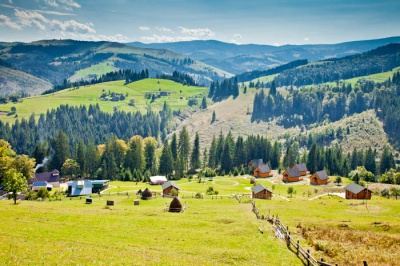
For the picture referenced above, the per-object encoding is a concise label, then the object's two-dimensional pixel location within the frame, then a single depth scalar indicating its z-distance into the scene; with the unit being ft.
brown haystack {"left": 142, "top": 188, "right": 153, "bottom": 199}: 272.49
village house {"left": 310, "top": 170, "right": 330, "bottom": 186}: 403.34
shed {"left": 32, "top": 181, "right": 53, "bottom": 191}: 370.06
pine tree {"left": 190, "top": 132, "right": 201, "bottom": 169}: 555.69
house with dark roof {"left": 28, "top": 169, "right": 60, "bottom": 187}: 415.56
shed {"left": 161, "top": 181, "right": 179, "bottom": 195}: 293.84
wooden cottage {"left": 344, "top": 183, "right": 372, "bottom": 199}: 274.16
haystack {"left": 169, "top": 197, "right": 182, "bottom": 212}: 203.10
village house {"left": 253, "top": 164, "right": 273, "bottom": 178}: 476.54
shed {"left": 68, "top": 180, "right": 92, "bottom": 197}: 312.71
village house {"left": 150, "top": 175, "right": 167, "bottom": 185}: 397.10
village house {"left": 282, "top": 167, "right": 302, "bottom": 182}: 435.94
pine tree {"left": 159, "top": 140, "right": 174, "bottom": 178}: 490.08
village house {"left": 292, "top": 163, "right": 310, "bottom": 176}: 476.54
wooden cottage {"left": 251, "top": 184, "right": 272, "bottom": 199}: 284.00
